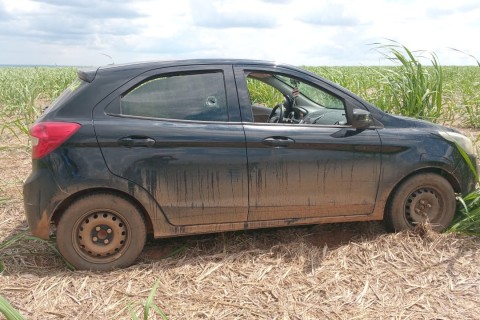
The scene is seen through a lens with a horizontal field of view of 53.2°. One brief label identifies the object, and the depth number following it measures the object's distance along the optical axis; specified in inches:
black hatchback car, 133.2
